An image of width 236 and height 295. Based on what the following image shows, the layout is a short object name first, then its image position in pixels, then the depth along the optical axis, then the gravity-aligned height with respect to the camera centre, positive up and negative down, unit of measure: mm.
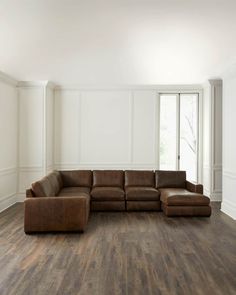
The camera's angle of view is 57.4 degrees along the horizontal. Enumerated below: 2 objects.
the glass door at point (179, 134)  5374 +334
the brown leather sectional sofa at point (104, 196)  3202 -874
